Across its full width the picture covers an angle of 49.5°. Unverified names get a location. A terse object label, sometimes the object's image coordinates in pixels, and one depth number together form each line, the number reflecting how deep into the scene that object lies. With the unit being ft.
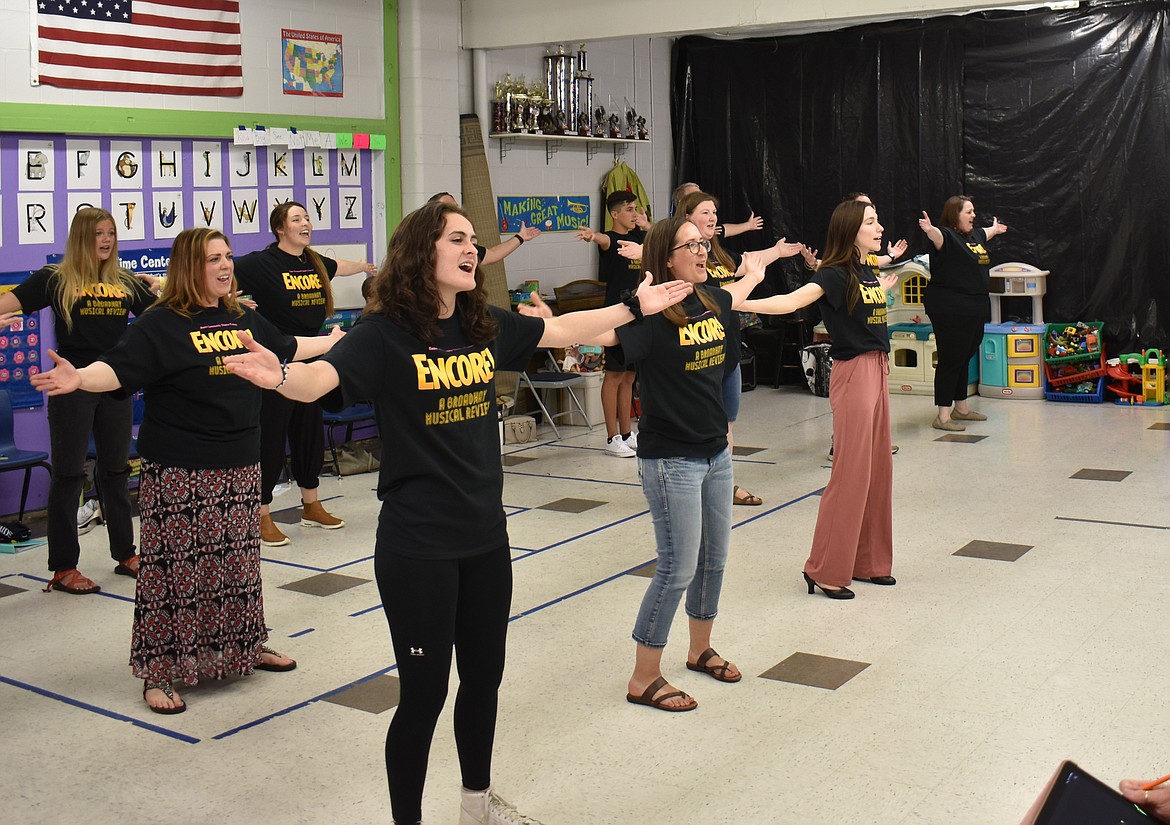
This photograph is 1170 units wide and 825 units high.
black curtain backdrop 33.63
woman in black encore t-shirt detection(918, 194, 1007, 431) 29.86
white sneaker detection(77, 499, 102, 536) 22.03
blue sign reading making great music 33.65
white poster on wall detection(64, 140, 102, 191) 23.35
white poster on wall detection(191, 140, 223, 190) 25.41
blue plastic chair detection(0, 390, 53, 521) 21.20
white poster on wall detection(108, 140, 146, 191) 24.06
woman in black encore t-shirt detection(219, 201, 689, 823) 9.37
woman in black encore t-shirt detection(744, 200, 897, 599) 16.75
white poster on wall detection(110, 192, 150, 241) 24.17
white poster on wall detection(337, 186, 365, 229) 28.63
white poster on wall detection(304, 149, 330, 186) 27.78
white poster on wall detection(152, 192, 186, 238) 24.84
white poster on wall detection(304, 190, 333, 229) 27.91
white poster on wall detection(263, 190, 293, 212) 26.89
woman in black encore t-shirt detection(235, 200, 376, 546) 20.61
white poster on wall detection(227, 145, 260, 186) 26.07
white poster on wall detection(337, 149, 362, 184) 28.53
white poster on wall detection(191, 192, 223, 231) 25.46
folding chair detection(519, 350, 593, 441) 29.91
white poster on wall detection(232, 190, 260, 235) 26.20
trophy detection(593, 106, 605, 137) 35.99
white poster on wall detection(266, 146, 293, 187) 26.89
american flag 22.88
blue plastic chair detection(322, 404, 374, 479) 26.22
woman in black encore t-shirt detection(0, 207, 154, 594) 18.17
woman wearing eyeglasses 12.76
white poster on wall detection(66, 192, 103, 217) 23.40
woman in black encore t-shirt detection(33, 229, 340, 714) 13.85
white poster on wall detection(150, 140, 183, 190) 24.72
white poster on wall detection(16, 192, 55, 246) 22.70
